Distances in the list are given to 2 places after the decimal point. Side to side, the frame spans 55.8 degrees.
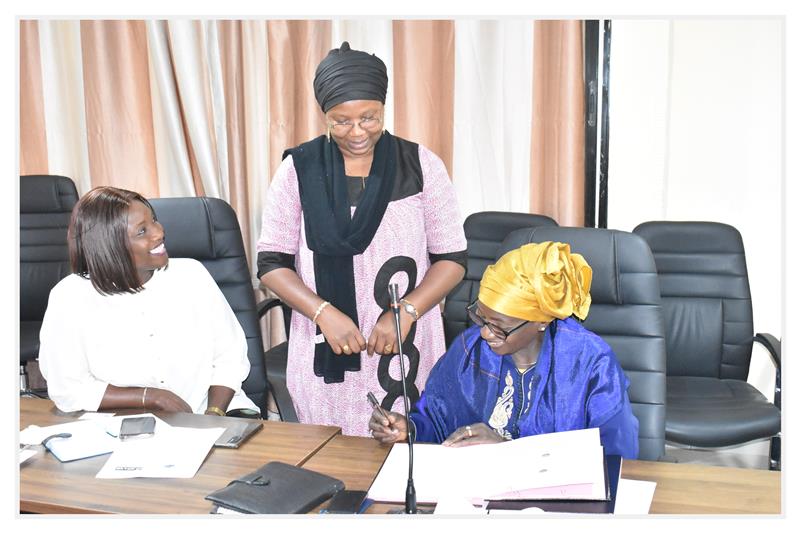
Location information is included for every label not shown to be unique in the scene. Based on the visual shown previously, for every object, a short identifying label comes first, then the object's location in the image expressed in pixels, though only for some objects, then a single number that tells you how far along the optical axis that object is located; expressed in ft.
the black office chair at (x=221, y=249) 7.70
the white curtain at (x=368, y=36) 10.11
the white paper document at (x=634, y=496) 4.42
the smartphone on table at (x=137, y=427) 5.56
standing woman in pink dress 6.56
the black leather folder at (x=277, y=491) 4.45
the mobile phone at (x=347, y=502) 4.52
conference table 4.56
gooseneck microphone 4.41
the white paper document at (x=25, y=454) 5.28
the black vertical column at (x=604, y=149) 9.78
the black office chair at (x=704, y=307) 8.91
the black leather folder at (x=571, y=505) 4.31
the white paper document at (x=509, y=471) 4.39
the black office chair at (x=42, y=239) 11.28
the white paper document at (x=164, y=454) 5.04
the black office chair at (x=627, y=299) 6.46
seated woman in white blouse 6.36
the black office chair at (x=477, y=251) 9.91
